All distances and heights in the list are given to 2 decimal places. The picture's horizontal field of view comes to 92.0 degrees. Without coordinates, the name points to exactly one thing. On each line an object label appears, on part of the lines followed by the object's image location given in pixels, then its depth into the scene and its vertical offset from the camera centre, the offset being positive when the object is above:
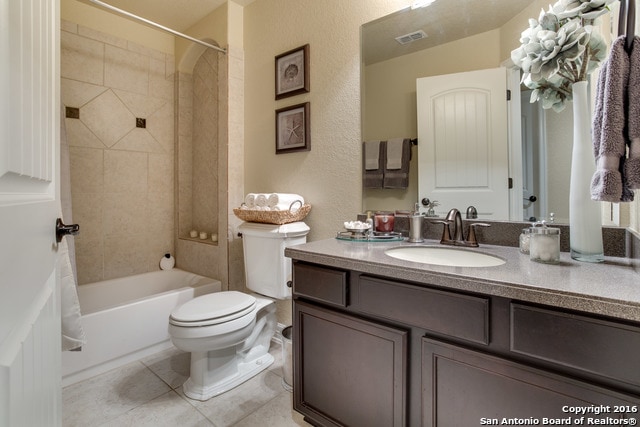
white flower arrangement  0.99 +0.54
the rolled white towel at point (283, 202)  1.85 +0.05
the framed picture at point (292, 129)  2.00 +0.55
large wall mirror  1.24 +0.66
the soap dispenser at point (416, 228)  1.44 -0.09
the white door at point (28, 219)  0.41 -0.01
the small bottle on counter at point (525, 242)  1.15 -0.13
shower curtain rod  1.88 +1.25
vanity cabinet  0.70 -0.42
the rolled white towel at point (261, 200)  1.89 +0.07
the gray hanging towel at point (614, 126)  0.75 +0.20
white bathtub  1.77 -0.71
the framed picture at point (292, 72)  2.00 +0.93
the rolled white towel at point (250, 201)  1.95 +0.06
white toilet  1.55 -0.58
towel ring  0.75 +0.48
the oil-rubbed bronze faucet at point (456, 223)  1.36 -0.06
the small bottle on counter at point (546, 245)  0.98 -0.12
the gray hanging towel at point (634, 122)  0.72 +0.20
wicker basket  1.82 -0.03
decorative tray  1.46 -0.13
